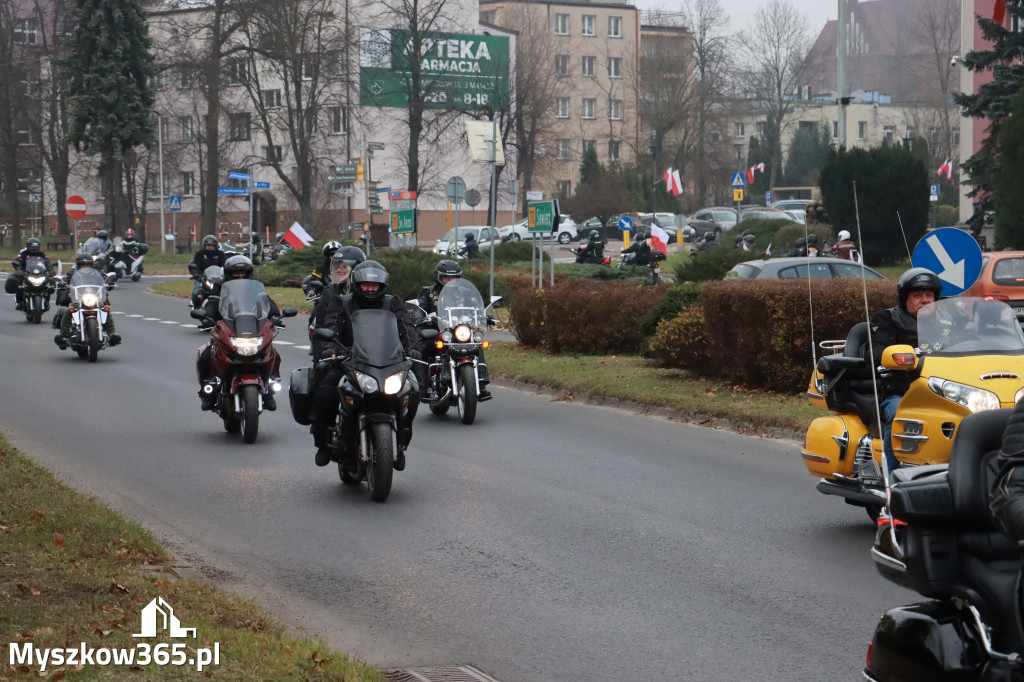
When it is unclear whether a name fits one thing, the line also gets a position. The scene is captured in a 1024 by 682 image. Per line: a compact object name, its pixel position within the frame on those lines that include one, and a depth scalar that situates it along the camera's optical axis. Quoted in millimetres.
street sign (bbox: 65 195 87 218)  48397
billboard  63134
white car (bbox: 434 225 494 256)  56375
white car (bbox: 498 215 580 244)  68144
